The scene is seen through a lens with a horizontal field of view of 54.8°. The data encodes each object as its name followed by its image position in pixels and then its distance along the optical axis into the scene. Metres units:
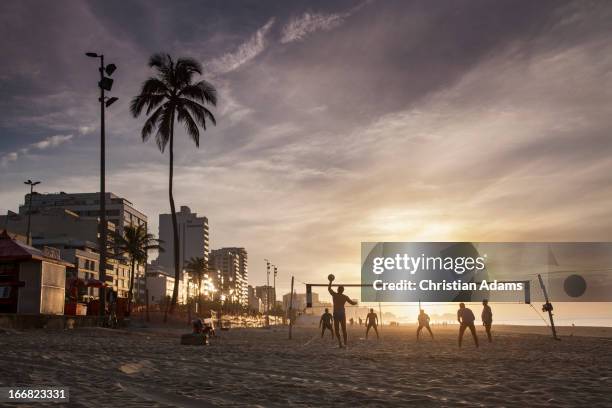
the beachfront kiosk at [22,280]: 24.28
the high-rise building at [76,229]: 101.49
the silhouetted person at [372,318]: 26.58
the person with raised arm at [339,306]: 18.28
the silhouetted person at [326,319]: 27.55
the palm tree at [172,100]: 41.06
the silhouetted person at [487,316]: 23.06
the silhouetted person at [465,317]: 20.01
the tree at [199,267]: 95.25
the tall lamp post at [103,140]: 28.12
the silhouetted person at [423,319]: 24.90
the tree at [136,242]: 69.69
